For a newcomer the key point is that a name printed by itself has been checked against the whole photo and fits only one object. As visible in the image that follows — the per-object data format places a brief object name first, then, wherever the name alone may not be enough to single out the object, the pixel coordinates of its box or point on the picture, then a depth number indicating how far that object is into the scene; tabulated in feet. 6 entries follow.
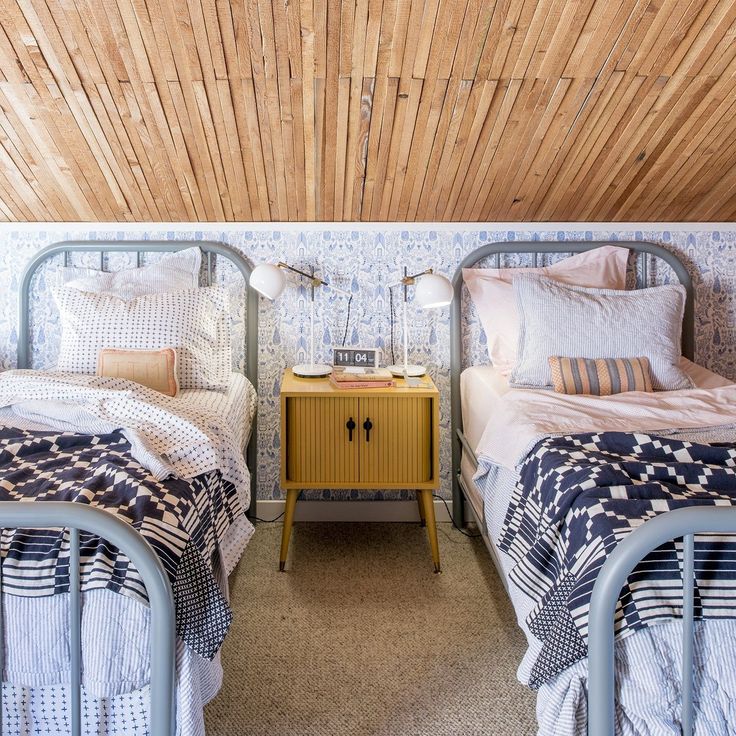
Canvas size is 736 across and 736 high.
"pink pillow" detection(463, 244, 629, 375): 8.11
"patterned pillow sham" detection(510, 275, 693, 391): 7.13
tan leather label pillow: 7.08
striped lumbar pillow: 6.84
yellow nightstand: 7.43
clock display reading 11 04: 8.16
